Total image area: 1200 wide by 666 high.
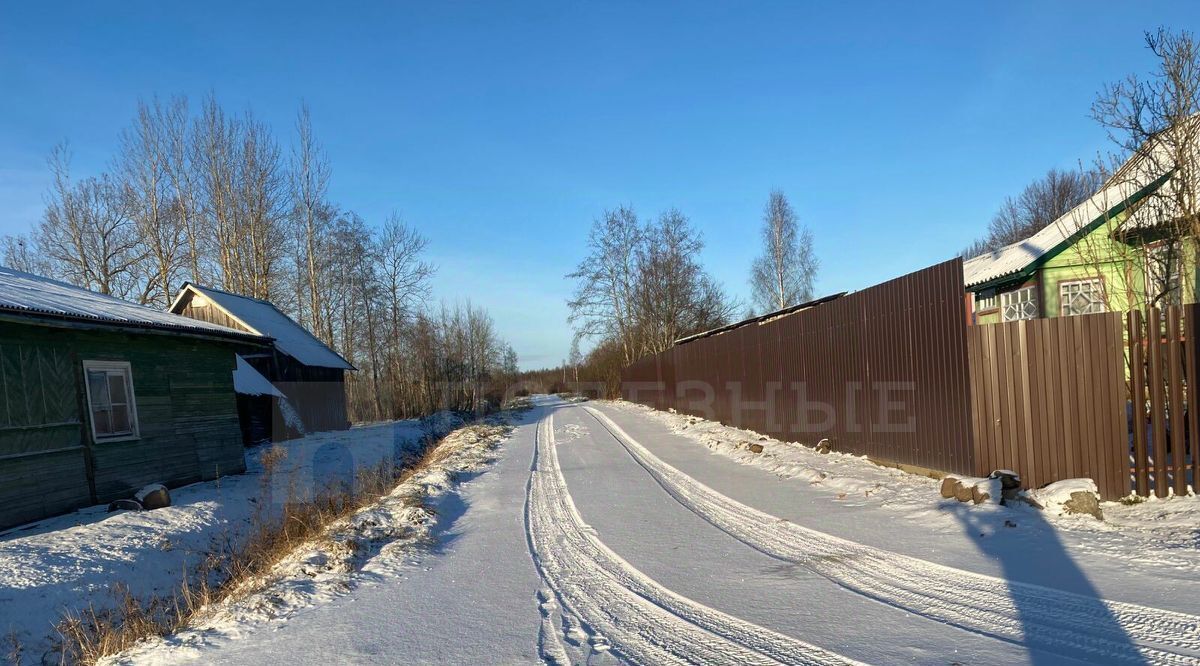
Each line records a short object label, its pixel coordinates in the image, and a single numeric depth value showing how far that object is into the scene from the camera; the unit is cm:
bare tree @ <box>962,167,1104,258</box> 3328
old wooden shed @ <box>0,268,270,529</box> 938
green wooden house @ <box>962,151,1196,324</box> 866
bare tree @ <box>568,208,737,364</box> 4169
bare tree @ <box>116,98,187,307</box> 3047
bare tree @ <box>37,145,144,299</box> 3039
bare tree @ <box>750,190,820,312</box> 3862
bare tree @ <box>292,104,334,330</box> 3453
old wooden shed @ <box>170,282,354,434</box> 2317
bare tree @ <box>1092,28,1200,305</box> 815
